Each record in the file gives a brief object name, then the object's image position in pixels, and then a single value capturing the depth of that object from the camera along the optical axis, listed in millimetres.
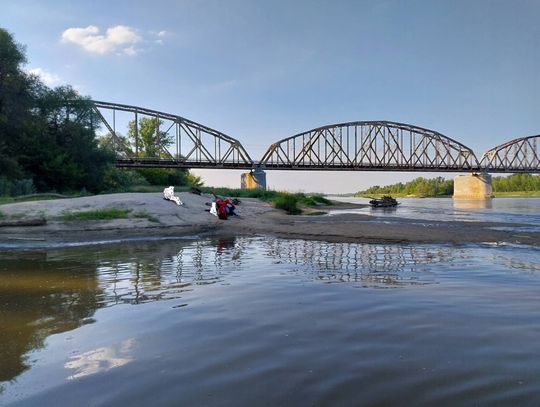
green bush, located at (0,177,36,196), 24812
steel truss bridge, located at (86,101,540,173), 93812
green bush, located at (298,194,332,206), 48569
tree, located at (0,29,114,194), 32375
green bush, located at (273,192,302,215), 32062
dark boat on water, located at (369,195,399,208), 52591
